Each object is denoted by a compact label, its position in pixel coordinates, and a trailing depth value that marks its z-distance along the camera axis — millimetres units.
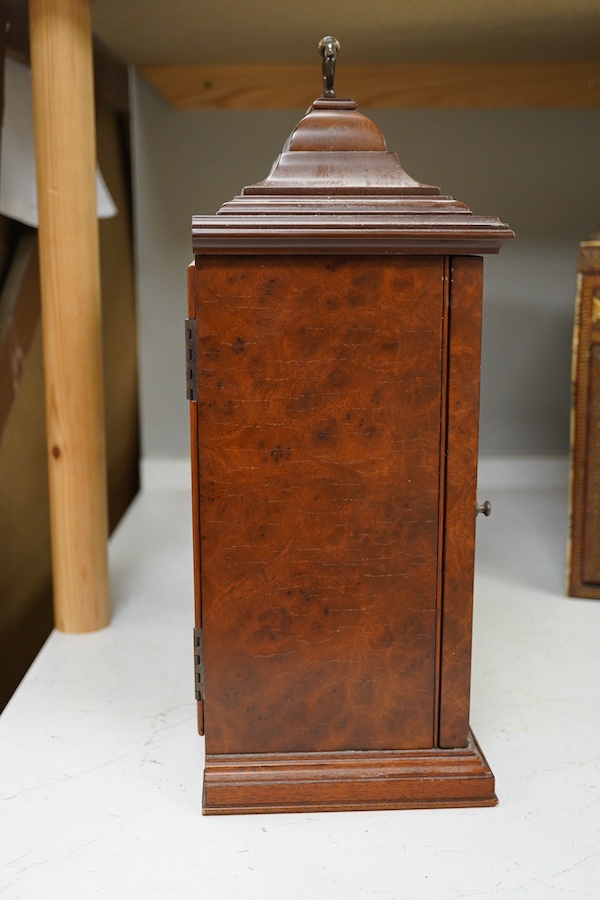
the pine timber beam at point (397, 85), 2221
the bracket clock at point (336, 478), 929
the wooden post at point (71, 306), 1412
